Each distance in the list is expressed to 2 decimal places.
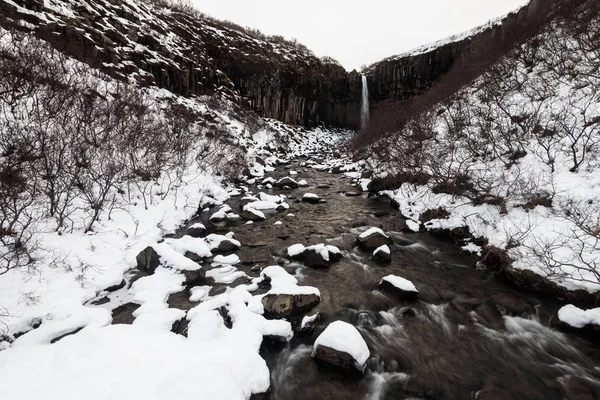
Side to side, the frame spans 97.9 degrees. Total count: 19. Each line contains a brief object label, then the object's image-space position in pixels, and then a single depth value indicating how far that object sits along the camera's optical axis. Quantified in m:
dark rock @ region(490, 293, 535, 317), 4.81
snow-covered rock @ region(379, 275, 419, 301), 5.24
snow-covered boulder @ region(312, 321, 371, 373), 3.51
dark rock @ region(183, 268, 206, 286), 5.25
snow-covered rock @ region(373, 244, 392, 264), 6.67
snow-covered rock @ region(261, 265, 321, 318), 4.36
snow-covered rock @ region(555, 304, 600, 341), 4.22
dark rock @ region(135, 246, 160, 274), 5.43
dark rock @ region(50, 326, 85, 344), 3.30
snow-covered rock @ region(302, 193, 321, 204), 11.37
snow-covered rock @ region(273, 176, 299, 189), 13.77
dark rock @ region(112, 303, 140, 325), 3.91
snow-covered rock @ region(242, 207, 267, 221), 9.17
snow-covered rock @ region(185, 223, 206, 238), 7.58
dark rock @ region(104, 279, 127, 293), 4.71
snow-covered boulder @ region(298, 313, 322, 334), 4.17
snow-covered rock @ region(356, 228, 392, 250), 7.19
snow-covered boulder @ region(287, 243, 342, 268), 6.39
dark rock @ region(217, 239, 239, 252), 6.80
